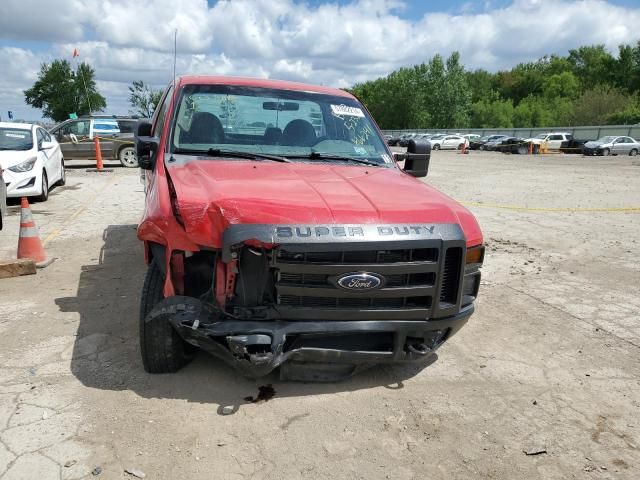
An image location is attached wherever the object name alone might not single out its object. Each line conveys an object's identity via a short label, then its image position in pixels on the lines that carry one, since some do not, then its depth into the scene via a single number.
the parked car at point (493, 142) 44.94
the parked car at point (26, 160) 9.64
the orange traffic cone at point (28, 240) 6.02
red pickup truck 2.85
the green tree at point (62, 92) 54.31
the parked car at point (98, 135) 17.00
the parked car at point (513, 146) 40.78
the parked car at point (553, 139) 42.25
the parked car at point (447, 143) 48.28
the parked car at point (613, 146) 37.09
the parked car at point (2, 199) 7.02
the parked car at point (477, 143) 47.41
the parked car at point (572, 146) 41.29
